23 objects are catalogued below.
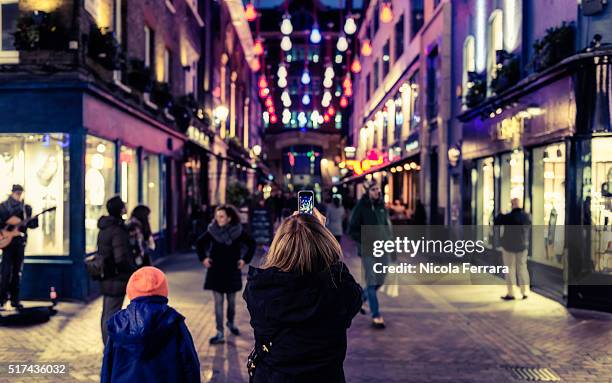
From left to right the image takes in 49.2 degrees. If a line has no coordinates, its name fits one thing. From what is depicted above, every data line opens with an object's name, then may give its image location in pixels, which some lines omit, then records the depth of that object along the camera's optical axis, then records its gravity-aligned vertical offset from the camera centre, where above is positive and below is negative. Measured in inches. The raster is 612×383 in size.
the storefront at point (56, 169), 438.3 +12.9
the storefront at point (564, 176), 428.1 +7.9
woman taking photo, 125.0 -22.1
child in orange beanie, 146.3 -34.1
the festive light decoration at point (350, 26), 795.8 +193.5
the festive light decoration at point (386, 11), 772.0 +205.3
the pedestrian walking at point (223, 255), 327.6 -33.5
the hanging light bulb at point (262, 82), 1399.9 +223.6
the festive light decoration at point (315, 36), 901.8 +204.8
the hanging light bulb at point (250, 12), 764.6 +203.2
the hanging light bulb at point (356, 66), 1247.8 +227.2
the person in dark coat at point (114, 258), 272.4 -29.0
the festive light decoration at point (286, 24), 816.9 +200.4
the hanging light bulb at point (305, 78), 1414.9 +233.5
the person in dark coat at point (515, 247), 454.0 -41.2
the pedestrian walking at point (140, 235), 282.3 -20.9
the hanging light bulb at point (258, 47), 1040.2 +220.1
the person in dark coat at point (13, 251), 375.2 -36.1
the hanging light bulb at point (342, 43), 930.3 +202.7
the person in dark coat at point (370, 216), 376.5 -16.3
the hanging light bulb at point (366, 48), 990.2 +208.1
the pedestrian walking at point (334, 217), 644.7 -28.6
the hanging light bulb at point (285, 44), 947.3 +206.7
